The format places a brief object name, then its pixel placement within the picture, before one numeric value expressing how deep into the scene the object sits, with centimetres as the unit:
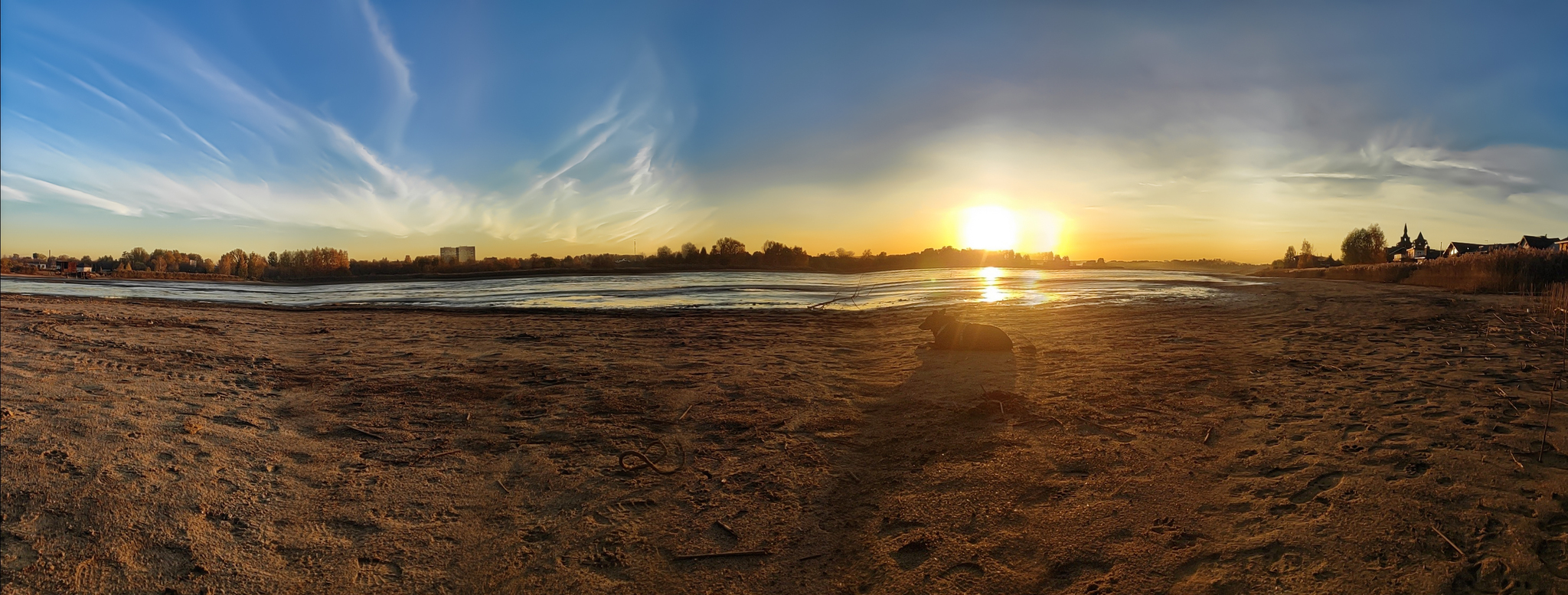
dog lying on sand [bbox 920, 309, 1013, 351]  947
